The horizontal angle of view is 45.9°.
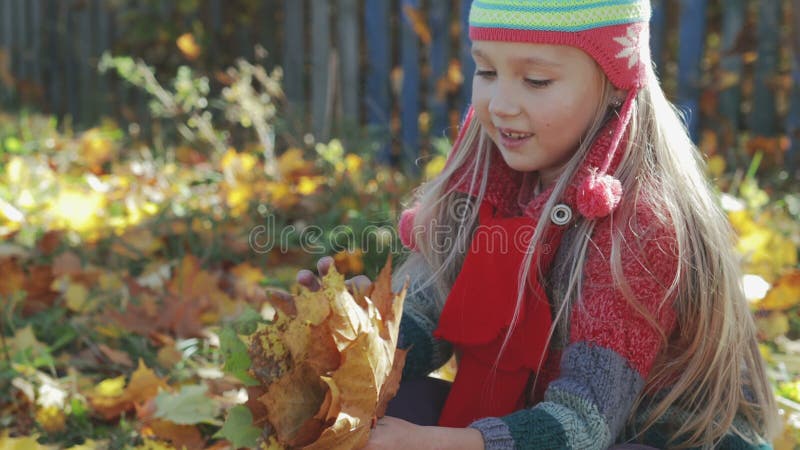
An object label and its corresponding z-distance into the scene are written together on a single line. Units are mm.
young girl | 1640
